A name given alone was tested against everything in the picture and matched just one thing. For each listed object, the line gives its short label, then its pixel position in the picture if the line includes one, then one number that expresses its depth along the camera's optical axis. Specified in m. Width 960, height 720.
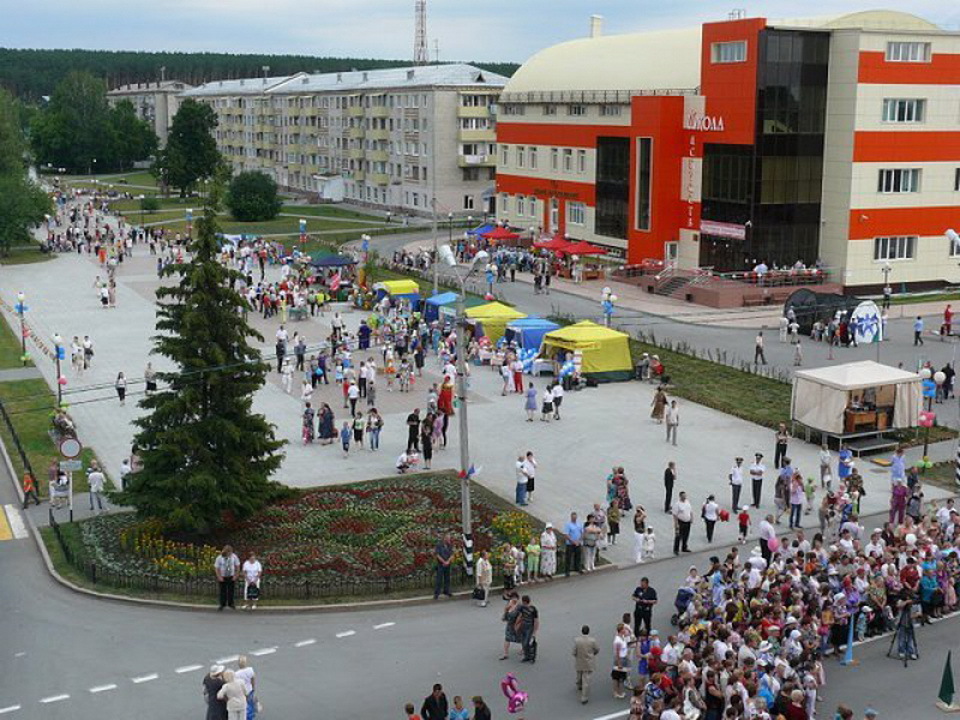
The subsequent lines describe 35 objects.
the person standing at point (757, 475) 26.34
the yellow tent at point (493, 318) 44.00
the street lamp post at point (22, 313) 43.91
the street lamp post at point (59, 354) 33.72
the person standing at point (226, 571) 21.00
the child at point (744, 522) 24.22
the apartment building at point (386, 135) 95.31
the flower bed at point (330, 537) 22.72
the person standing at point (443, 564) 21.33
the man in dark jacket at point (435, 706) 15.55
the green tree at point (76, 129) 147.75
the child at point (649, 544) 23.41
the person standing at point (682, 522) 23.47
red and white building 56.03
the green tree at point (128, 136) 151.88
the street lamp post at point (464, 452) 22.09
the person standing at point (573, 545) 22.67
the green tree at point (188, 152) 114.81
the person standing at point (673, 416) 31.59
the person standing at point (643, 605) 19.03
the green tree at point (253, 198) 95.12
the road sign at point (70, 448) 26.22
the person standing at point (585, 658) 17.31
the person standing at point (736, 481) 26.39
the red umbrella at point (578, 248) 65.38
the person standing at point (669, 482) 25.95
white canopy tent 31.34
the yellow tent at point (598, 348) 39.19
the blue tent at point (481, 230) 76.06
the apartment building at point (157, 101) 179.75
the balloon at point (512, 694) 16.36
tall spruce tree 23.78
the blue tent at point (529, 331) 41.72
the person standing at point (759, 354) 41.59
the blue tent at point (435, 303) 47.69
